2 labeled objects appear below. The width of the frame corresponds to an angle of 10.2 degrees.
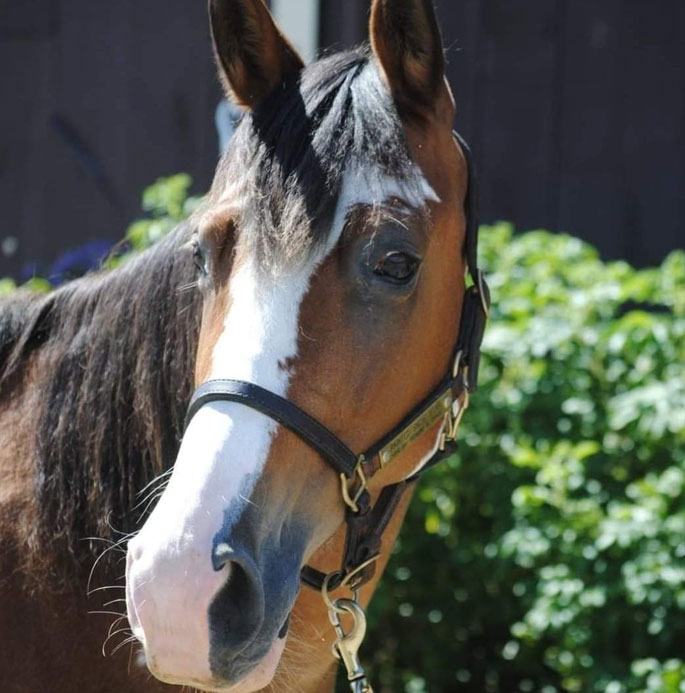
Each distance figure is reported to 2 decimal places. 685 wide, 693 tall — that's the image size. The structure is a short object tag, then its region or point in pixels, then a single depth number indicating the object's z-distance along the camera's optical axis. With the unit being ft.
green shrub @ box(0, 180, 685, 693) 15.84
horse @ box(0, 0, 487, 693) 12.64
